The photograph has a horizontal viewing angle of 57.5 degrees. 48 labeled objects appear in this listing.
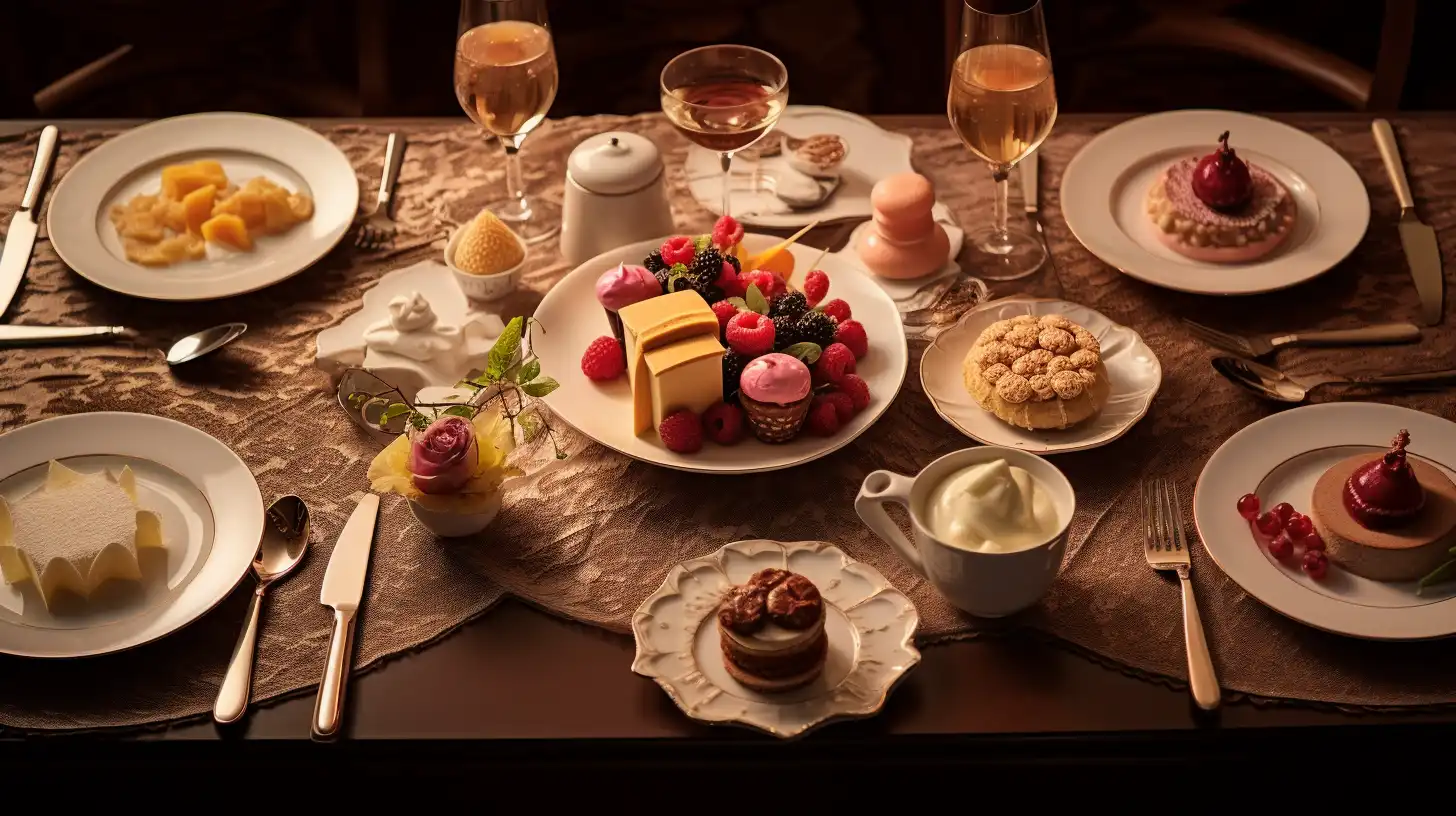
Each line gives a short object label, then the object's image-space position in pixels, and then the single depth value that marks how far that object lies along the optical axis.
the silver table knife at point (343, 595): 1.18
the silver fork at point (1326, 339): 1.56
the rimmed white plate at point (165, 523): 1.25
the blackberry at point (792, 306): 1.48
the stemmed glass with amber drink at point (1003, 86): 1.58
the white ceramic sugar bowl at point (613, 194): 1.66
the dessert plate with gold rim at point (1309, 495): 1.22
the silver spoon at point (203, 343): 1.58
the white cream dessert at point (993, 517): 1.21
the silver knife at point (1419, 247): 1.62
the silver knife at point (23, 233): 1.69
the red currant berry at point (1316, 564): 1.26
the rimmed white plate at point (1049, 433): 1.44
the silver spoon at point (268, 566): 1.19
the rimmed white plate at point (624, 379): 1.40
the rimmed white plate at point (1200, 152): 1.65
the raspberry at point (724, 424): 1.41
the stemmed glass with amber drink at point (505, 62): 1.70
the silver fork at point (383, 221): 1.76
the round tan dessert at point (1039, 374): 1.42
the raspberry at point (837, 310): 1.53
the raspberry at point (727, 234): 1.59
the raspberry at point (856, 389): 1.44
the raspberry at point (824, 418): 1.41
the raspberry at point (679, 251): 1.56
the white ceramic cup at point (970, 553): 1.19
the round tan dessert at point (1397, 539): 1.24
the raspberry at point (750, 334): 1.42
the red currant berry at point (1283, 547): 1.28
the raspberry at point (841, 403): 1.42
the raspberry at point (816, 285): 1.55
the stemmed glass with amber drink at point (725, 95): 1.67
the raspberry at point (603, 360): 1.50
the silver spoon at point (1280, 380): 1.49
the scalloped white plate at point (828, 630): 1.15
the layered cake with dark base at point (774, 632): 1.14
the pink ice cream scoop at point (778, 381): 1.36
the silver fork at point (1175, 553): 1.19
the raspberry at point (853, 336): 1.50
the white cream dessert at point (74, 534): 1.27
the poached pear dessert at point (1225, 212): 1.67
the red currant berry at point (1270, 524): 1.30
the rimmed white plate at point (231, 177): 1.68
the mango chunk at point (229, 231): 1.73
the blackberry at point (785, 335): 1.44
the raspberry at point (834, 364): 1.43
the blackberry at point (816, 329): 1.45
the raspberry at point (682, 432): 1.39
